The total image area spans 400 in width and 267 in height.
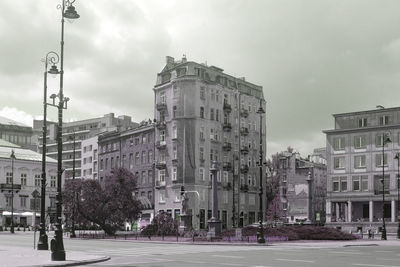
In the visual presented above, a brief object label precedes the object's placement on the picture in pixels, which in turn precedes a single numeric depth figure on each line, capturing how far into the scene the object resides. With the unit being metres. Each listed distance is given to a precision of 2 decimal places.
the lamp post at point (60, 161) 25.03
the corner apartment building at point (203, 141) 88.44
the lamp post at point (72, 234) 62.25
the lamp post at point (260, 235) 44.38
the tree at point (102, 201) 63.97
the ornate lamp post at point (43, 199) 33.00
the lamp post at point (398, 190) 81.81
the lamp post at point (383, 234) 60.09
